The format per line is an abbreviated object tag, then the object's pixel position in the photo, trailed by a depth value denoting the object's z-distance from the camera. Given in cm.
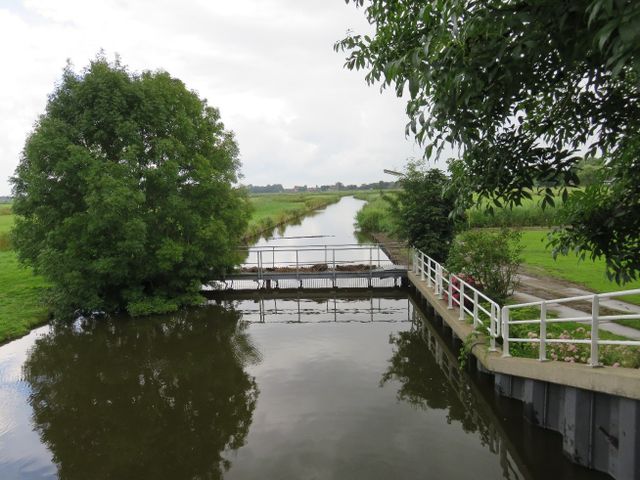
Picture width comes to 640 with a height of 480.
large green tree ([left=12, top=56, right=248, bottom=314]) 1447
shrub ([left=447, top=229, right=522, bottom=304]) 1155
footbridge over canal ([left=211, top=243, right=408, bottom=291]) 1908
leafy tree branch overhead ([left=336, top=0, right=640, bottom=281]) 314
